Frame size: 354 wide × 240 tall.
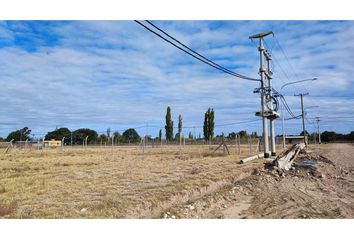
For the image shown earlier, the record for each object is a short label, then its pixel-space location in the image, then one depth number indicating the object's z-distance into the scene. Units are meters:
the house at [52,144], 47.59
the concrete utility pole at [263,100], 19.94
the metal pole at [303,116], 46.93
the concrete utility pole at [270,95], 21.05
